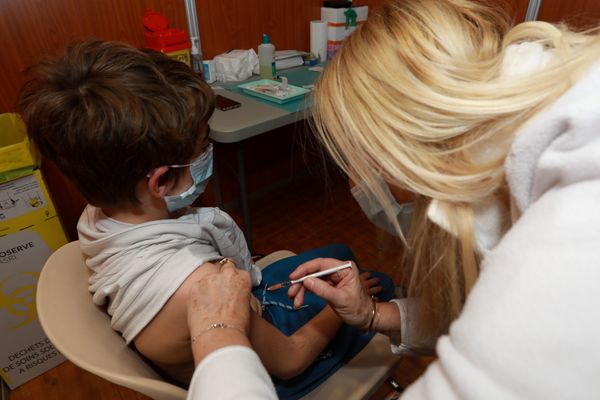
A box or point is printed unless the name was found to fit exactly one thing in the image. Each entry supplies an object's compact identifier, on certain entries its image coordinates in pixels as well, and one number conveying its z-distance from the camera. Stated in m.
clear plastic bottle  1.84
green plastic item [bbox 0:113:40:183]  1.17
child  0.64
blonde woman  0.35
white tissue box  1.83
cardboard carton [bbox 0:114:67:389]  1.22
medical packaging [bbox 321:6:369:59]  2.07
